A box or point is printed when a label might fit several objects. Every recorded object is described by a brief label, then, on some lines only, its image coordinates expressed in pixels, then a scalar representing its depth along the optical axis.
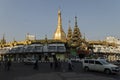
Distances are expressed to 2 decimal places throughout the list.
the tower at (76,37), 25.79
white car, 8.82
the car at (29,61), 17.01
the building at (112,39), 47.57
